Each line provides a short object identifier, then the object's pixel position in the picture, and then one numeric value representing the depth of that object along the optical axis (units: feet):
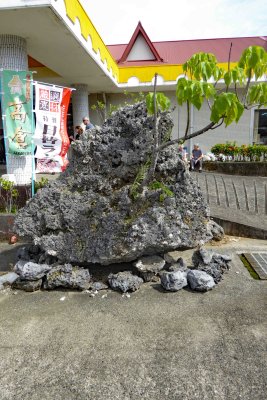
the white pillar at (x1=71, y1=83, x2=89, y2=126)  39.91
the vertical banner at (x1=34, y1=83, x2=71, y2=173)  18.48
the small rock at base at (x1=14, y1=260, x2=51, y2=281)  11.27
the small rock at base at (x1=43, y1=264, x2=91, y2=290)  11.09
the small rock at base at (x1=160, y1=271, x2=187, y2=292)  10.85
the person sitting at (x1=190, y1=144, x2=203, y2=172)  39.19
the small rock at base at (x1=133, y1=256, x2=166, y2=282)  11.51
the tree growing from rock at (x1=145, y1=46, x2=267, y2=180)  9.03
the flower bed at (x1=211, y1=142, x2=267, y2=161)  38.75
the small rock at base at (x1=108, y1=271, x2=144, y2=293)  10.93
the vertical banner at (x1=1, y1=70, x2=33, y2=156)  18.97
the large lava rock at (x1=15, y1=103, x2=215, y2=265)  11.44
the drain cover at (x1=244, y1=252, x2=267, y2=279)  12.23
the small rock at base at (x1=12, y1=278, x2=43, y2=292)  11.23
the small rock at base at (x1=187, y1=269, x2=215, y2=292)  10.82
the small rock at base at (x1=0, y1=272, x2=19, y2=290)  11.70
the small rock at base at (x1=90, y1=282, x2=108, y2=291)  11.15
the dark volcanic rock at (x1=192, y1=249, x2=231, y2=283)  11.60
